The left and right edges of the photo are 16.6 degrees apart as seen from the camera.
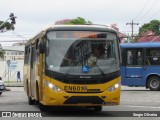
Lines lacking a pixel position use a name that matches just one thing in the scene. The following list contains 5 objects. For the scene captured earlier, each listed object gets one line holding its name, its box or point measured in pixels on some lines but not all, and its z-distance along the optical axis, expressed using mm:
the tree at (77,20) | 78719
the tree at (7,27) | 74062
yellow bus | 16344
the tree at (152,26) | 112438
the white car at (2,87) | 30453
